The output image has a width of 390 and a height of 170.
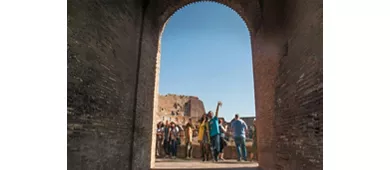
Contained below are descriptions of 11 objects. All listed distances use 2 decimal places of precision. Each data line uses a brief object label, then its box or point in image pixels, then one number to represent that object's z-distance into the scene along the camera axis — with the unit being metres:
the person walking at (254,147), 11.37
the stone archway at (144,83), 3.83
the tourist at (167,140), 12.38
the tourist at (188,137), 11.55
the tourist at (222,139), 9.96
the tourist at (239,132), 9.79
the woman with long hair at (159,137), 13.34
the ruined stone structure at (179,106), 33.99
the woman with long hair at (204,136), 10.48
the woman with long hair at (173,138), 12.29
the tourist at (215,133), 9.49
